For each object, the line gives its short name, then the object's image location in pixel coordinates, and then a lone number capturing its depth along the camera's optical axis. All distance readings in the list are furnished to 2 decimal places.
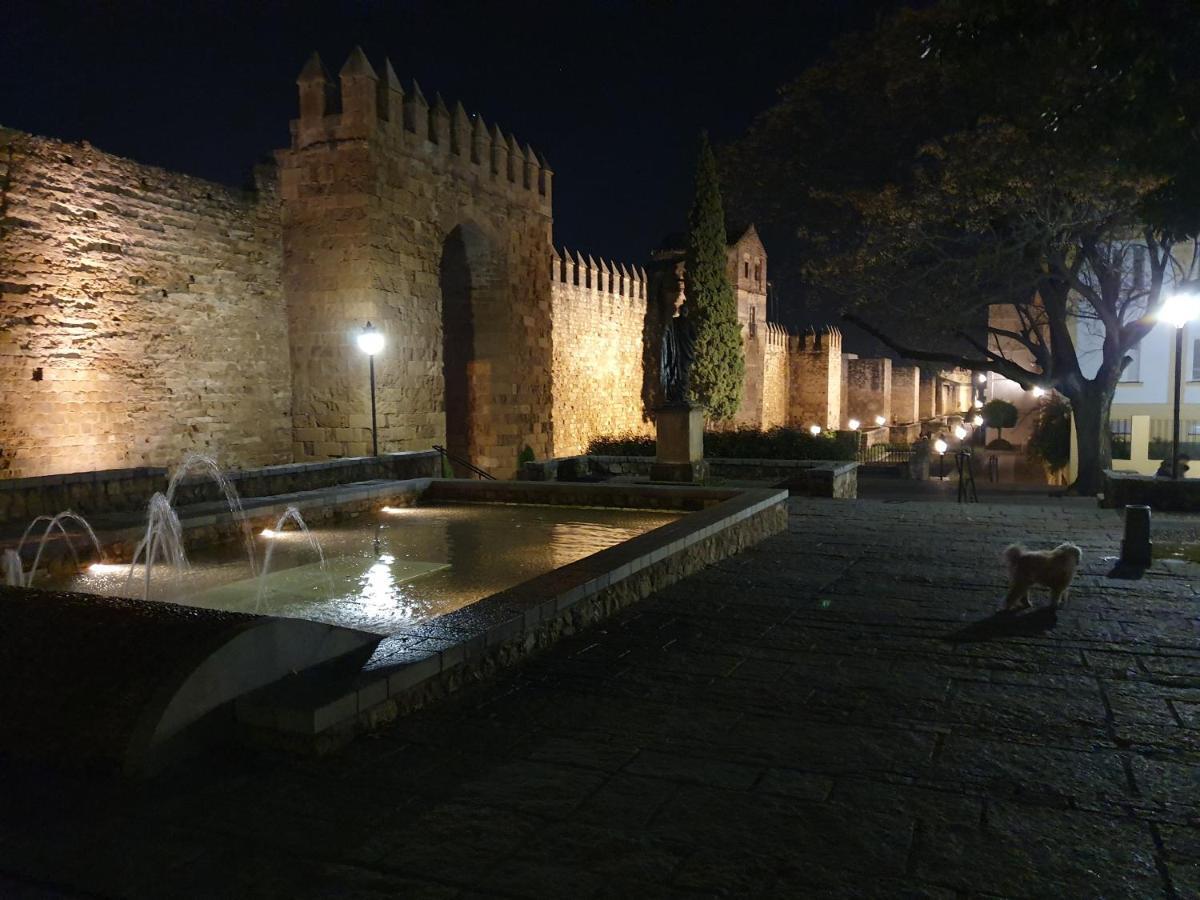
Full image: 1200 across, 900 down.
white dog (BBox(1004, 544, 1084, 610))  5.58
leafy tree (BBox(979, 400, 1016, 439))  35.22
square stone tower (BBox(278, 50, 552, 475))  14.57
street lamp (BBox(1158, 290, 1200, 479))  10.70
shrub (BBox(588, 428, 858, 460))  17.47
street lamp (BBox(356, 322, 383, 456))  13.54
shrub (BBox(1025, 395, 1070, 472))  25.80
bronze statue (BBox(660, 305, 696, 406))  12.89
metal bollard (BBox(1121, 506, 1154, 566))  7.30
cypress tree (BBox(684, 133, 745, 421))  27.19
